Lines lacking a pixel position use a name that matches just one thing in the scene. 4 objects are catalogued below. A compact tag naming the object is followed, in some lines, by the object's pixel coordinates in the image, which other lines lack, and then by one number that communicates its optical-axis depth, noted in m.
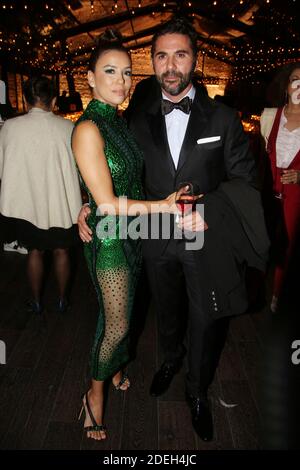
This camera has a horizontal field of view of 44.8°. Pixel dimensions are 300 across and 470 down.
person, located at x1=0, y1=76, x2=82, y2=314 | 2.72
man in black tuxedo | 1.76
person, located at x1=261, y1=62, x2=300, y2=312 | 2.87
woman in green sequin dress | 1.58
